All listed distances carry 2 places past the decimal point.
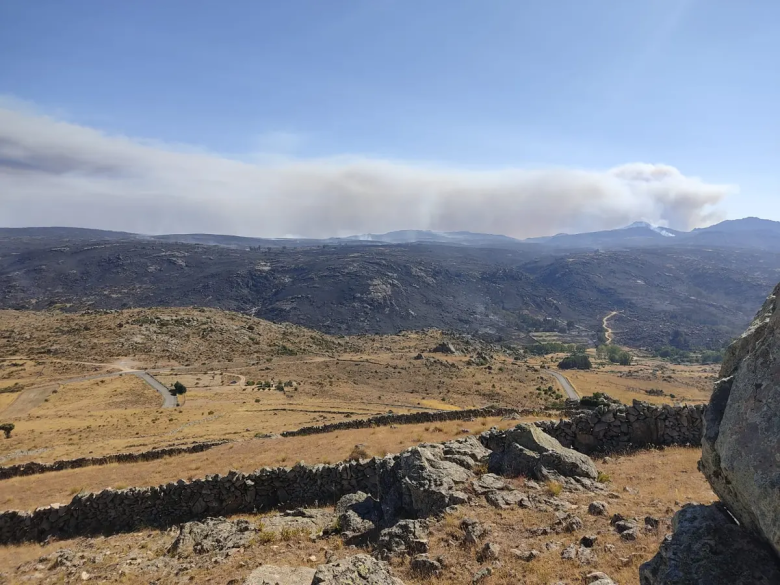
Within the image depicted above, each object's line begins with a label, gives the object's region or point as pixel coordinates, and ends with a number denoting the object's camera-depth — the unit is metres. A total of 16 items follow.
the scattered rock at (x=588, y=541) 9.38
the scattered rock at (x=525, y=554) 9.25
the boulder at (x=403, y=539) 10.25
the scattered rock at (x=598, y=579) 7.64
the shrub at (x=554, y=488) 12.25
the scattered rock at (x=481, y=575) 8.76
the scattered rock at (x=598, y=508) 10.77
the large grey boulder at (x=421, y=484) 12.15
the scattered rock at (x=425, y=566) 9.28
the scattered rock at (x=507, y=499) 11.79
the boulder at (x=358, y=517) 12.09
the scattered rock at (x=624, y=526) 9.73
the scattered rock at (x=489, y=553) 9.45
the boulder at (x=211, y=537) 12.60
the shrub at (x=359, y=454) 20.71
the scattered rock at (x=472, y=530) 10.14
